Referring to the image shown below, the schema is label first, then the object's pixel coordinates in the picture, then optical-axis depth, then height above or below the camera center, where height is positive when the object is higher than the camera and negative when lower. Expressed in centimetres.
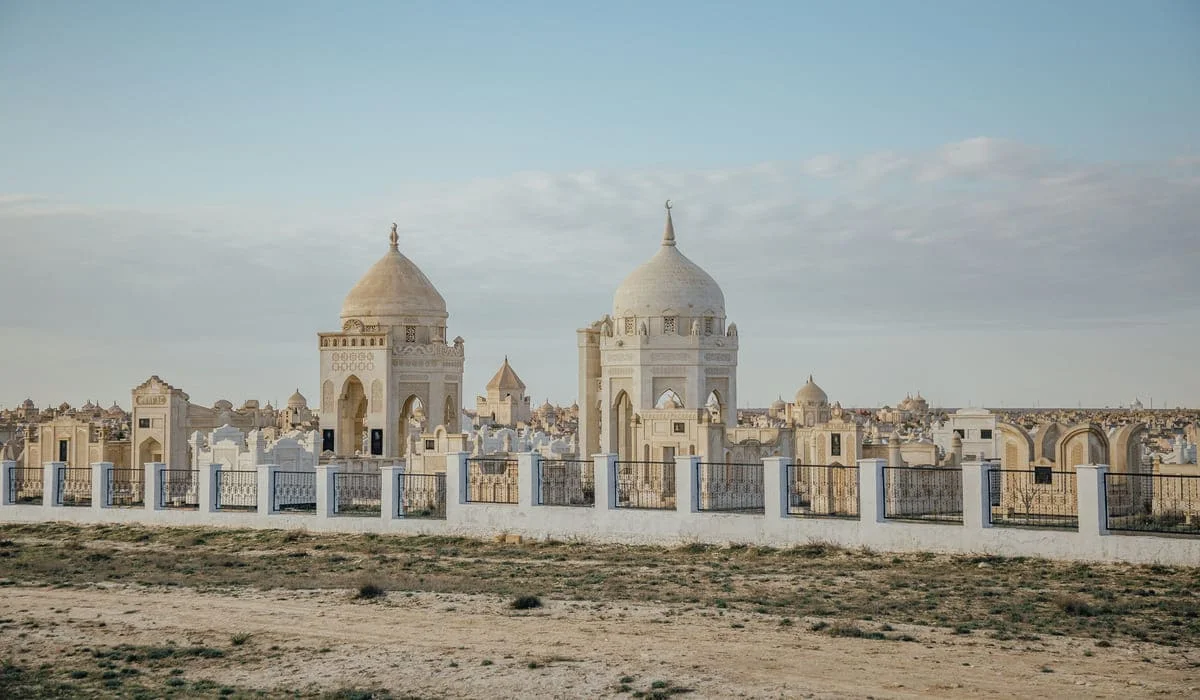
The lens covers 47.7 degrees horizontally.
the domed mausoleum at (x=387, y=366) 4847 +265
